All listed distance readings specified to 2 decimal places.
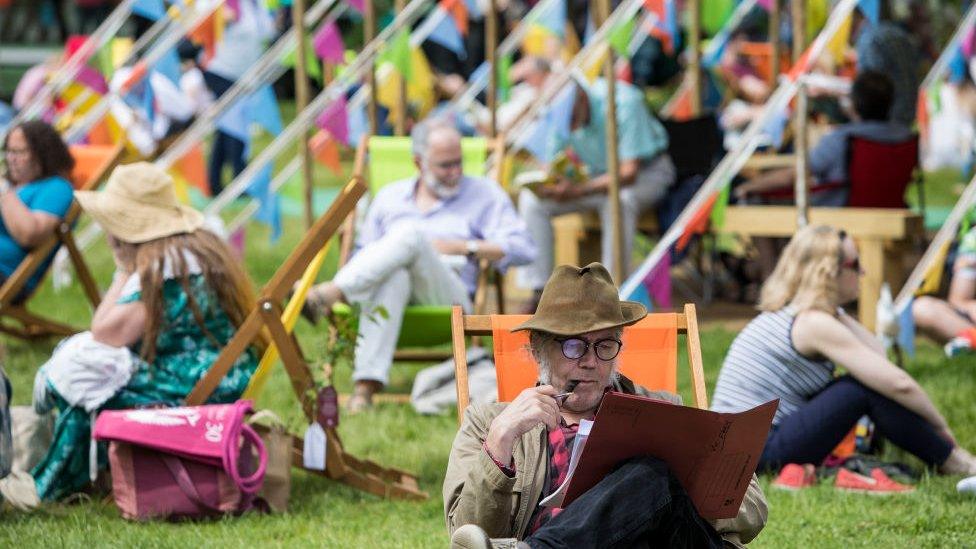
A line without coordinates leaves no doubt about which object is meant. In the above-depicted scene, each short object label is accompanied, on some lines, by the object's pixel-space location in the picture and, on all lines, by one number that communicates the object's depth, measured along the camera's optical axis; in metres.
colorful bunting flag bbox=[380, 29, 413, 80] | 15.34
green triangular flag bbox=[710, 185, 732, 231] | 13.53
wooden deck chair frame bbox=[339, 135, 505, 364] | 13.65
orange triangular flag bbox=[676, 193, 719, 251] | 13.28
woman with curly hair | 13.82
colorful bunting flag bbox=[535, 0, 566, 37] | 16.95
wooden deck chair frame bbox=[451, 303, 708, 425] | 7.93
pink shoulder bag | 9.52
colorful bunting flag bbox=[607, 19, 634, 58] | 13.69
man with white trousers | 12.59
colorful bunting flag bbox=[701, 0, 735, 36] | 19.39
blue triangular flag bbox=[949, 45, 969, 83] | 18.34
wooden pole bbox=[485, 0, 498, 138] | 16.50
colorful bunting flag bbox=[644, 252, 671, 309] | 12.87
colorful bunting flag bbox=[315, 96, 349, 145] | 15.53
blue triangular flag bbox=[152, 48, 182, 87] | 16.75
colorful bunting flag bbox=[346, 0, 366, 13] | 17.26
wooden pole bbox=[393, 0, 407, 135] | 16.67
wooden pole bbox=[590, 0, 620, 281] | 13.63
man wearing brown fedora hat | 6.73
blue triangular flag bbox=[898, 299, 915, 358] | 12.70
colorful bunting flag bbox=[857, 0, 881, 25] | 14.19
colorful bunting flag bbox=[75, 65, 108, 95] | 18.06
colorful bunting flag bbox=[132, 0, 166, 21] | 16.75
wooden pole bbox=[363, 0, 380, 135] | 15.87
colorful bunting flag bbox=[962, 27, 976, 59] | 17.91
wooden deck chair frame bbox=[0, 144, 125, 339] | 14.20
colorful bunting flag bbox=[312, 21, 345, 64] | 17.19
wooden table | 14.56
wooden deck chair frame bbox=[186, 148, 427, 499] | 10.00
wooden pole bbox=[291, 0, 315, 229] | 15.60
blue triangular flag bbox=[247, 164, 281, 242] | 15.31
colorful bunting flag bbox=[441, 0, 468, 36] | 17.75
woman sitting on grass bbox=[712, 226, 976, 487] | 10.29
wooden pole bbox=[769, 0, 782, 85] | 19.41
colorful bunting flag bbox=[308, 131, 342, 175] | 16.86
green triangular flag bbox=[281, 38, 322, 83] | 16.34
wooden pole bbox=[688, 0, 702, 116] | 18.69
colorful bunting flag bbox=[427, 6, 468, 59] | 17.64
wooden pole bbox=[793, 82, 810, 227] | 13.44
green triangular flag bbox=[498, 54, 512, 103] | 18.66
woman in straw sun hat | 10.02
